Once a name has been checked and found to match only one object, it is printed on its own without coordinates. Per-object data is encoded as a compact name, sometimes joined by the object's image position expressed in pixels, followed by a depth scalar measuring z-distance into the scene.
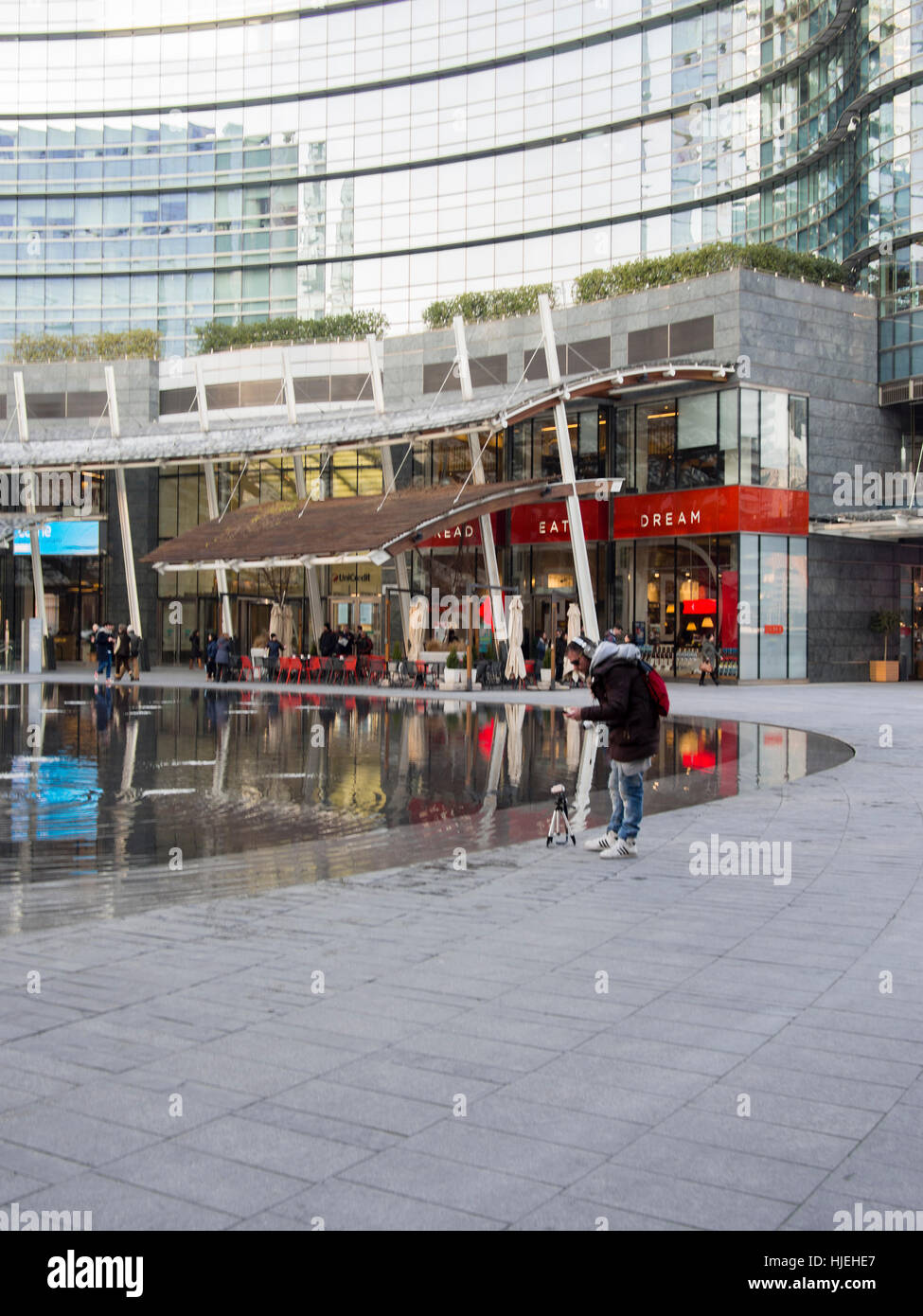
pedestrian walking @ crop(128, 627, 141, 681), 40.72
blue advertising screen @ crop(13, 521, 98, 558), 56.56
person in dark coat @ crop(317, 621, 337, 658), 42.78
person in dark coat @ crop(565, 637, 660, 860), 9.73
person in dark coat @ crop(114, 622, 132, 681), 39.78
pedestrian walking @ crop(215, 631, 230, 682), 41.02
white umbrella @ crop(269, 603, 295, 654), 45.31
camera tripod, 10.20
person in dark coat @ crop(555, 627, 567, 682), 39.59
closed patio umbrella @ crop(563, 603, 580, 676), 36.81
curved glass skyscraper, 60.19
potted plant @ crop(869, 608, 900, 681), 44.88
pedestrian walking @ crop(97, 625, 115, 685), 39.16
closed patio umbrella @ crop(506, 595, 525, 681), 37.44
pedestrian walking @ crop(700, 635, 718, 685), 39.81
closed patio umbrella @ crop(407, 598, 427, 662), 38.03
